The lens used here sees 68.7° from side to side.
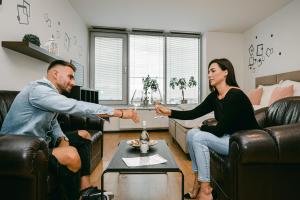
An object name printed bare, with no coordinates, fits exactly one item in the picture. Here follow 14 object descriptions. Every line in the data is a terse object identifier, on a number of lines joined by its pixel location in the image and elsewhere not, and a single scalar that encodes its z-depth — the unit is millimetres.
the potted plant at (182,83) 5910
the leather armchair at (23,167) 1092
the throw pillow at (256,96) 4078
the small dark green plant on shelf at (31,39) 2286
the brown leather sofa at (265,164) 1294
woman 1722
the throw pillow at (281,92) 3344
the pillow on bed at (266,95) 3738
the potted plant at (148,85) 5770
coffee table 1444
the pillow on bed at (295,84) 3292
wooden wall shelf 2109
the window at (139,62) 5707
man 1479
